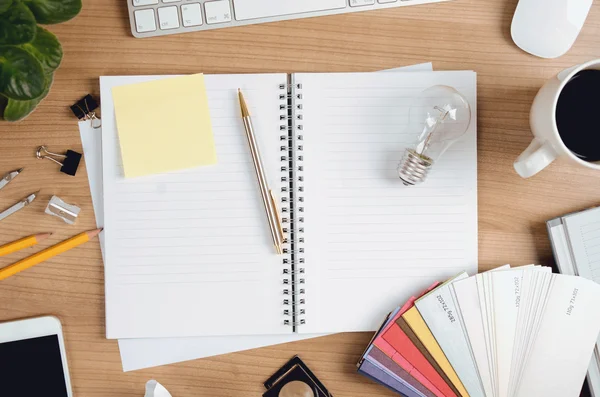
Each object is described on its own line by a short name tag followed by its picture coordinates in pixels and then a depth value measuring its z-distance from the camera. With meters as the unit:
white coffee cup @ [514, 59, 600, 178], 0.64
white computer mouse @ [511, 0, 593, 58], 0.73
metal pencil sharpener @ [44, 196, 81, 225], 0.76
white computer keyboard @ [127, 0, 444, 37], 0.75
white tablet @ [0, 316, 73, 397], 0.75
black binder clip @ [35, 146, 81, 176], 0.76
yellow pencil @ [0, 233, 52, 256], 0.76
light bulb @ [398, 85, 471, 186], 0.73
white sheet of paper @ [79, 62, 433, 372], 0.77
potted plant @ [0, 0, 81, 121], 0.57
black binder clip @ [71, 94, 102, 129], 0.76
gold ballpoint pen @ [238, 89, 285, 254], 0.75
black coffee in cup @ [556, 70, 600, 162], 0.68
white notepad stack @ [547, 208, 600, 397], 0.75
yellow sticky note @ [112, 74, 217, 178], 0.76
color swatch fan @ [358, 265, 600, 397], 0.74
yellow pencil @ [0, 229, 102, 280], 0.76
